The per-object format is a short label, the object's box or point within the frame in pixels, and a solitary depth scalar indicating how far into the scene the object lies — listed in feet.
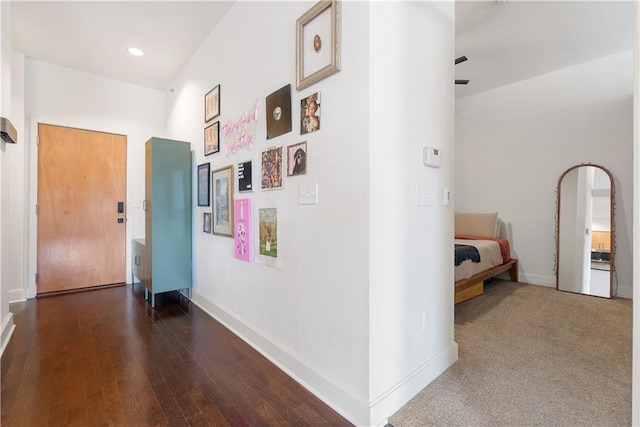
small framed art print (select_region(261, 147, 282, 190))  6.30
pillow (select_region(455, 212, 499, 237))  13.60
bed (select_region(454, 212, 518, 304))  9.92
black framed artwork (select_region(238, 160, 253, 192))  7.33
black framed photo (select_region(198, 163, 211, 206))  9.59
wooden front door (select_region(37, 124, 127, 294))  11.43
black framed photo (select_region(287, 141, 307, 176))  5.60
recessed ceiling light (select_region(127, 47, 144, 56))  10.38
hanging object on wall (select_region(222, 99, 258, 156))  7.27
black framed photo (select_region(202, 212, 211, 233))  9.51
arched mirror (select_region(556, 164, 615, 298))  11.13
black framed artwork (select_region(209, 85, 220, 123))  9.05
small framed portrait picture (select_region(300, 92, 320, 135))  5.33
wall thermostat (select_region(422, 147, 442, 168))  5.52
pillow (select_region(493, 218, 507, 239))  13.87
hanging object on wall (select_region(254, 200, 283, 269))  6.36
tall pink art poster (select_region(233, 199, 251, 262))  7.40
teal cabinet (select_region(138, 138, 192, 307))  9.84
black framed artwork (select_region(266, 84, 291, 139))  6.05
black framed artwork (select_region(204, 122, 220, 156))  9.08
